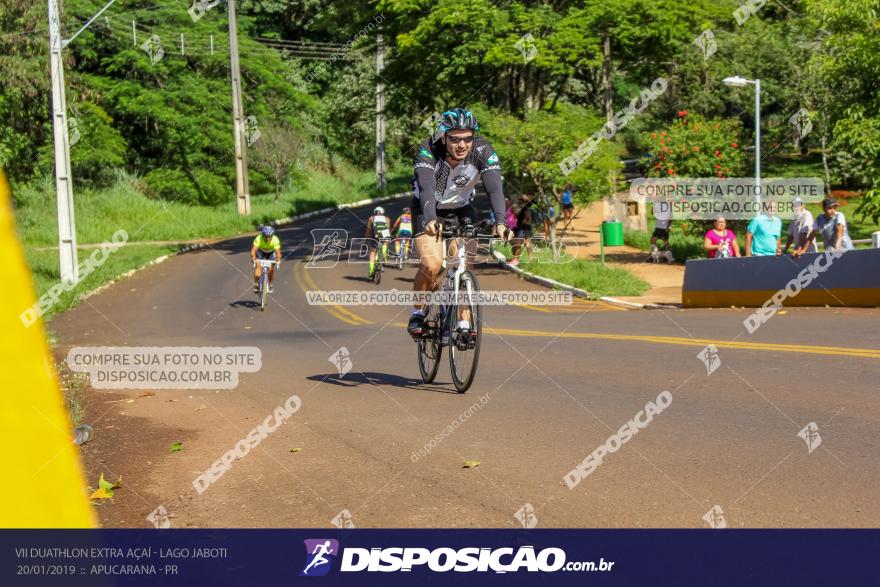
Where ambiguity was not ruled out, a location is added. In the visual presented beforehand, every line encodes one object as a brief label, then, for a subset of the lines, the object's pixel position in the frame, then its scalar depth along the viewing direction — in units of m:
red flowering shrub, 29.33
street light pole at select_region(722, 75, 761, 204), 29.14
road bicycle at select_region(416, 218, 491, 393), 9.06
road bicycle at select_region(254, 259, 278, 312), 23.75
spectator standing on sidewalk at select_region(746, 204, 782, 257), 18.83
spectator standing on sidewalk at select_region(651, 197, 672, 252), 28.95
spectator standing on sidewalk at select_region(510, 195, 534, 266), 30.73
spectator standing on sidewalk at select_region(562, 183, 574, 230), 38.12
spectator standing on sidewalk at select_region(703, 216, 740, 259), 21.89
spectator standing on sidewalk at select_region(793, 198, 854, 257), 17.39
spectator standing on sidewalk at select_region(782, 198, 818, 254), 17.50
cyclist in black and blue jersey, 9.11
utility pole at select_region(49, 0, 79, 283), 26.12
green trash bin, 31.61
